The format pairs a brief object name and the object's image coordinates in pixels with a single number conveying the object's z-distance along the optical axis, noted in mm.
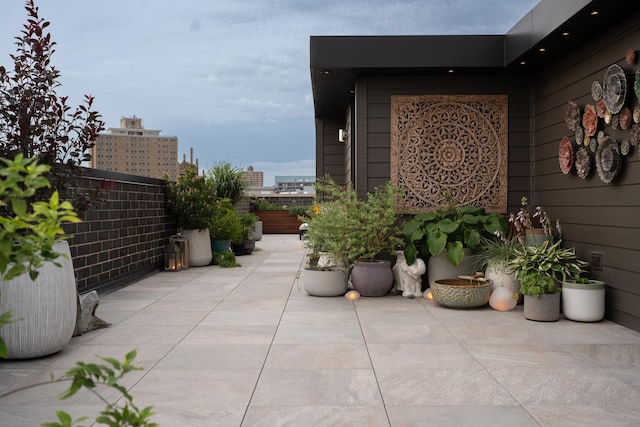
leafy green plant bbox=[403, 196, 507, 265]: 5520
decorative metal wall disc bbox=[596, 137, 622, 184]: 4418
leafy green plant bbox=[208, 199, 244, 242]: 9008
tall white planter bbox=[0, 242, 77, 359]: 3318
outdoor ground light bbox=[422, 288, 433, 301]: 5645
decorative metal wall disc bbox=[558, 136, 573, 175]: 5195
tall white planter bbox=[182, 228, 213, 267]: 8312
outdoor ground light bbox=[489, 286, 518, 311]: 5004
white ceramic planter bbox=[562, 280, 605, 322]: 4492
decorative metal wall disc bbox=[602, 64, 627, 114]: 4320
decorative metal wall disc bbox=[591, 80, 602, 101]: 4703
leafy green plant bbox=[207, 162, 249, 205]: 10711
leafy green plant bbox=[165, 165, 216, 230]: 8266
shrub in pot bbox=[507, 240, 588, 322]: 4527
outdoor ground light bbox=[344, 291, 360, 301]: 5637
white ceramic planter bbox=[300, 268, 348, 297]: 5711
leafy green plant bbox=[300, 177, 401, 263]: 5762
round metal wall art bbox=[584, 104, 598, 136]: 4770
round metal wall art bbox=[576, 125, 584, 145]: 5000
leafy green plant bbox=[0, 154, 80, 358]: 1017
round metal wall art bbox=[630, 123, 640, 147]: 4156
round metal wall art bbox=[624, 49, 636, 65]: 4215
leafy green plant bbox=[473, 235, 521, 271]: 5327
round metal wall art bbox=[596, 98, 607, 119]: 4616
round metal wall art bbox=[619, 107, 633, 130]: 4250
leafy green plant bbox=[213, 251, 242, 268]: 8312
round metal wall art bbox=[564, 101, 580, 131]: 5110
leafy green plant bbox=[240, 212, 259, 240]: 10061
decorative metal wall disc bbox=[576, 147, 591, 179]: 4871
